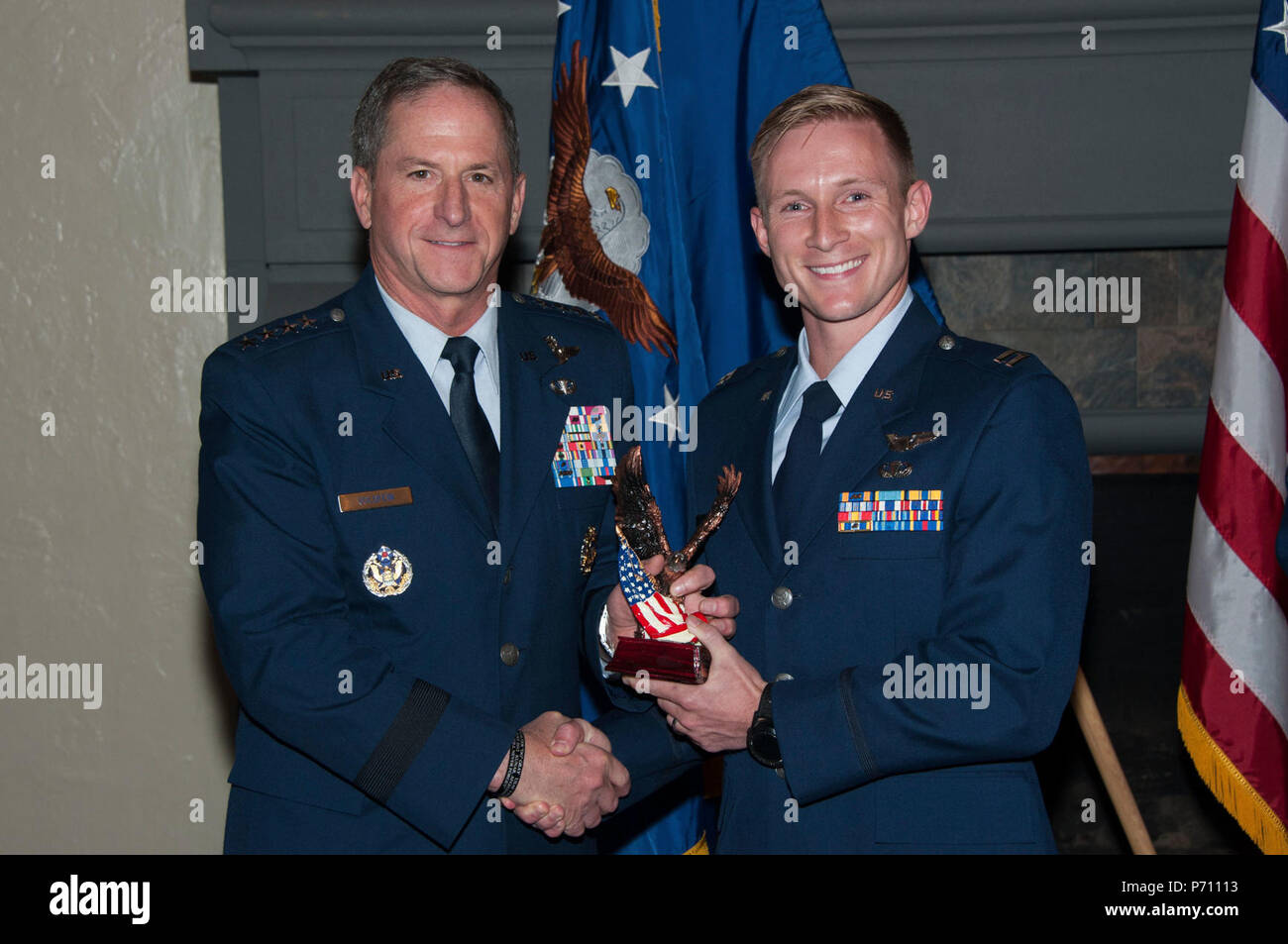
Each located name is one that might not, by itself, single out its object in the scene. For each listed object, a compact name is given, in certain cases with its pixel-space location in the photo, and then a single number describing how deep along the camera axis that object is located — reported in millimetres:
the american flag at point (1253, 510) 2557
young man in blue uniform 1653
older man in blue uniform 1741
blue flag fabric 2721
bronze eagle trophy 1738
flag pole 2668
